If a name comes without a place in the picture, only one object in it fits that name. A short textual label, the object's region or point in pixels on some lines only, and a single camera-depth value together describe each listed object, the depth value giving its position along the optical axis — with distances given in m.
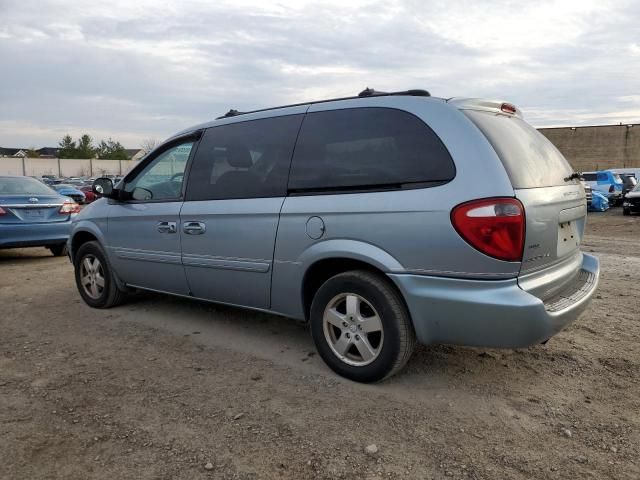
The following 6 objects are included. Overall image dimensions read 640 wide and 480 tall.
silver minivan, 2.84
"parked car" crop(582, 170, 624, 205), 21.62
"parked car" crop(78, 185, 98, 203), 20.64
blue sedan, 7.93
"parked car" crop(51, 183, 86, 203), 19.20
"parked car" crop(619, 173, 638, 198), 22.53
